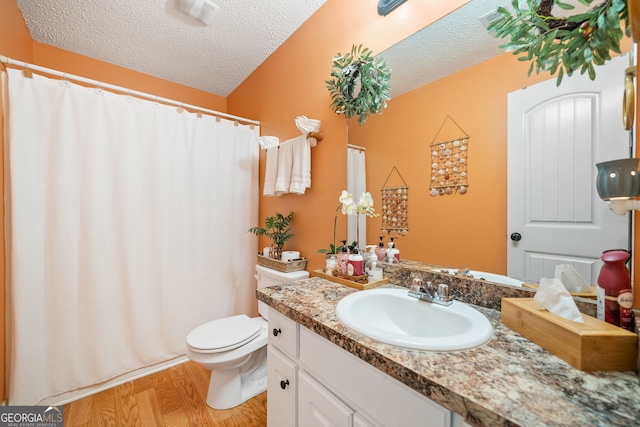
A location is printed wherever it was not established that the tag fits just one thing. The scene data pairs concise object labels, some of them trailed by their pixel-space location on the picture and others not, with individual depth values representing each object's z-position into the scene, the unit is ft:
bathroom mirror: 2.88
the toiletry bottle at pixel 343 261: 3.92
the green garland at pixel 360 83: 3.99
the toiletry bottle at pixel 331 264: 4.22
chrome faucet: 2.86
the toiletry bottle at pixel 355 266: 3.83
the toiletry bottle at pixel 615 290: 1.92
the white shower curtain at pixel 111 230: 4.58
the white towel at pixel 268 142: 6.15
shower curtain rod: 4.29
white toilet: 4.40
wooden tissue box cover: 1.70
